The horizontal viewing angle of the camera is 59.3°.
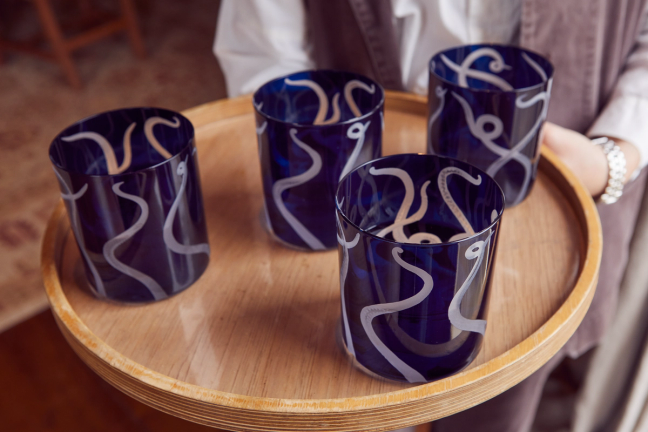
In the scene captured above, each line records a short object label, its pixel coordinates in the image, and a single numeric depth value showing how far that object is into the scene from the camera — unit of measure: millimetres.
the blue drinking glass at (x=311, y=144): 401
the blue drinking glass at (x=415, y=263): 303
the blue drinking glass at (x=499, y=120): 439
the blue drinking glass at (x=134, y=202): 363
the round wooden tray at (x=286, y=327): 344
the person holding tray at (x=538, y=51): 666
